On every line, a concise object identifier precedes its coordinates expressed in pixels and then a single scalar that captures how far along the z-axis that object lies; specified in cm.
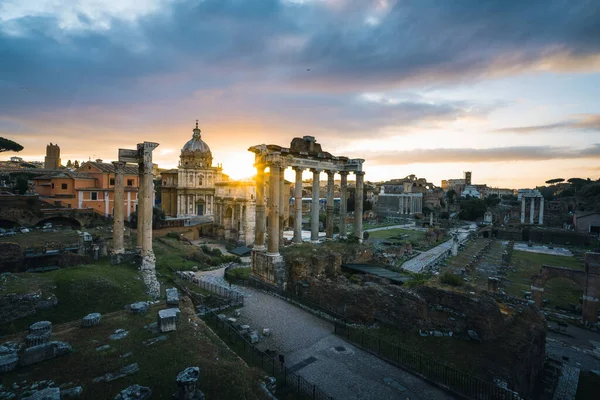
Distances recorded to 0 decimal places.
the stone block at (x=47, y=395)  566
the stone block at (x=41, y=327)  813
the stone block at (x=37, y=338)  782
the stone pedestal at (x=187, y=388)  595
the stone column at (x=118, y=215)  1900
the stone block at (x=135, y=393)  605
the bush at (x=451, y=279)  1351
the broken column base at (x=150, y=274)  1472
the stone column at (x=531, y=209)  7350
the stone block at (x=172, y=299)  1105
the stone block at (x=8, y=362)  704
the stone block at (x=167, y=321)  931
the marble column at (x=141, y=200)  1816
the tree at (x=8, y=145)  4784
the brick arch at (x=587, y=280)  1891
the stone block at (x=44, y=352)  736
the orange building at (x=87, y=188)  3816
